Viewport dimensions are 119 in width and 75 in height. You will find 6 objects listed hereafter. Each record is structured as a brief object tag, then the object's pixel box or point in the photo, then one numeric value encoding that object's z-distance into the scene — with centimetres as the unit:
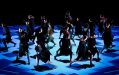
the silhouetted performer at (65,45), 1384
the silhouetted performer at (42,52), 1300
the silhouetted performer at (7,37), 1597
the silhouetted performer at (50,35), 1634
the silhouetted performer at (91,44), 1334
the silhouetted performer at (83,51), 1305
